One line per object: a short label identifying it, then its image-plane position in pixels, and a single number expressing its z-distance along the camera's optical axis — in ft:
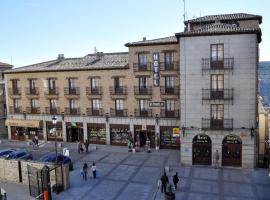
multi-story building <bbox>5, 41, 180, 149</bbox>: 123.85
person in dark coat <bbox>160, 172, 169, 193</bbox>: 82.07
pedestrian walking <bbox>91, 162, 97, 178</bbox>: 94.38
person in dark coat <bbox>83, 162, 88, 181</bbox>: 93.46
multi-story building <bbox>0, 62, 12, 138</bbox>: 164.25
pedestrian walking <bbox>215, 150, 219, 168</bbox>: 101.86
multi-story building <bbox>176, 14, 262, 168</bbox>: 97.45
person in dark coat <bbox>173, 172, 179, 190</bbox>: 84.64
